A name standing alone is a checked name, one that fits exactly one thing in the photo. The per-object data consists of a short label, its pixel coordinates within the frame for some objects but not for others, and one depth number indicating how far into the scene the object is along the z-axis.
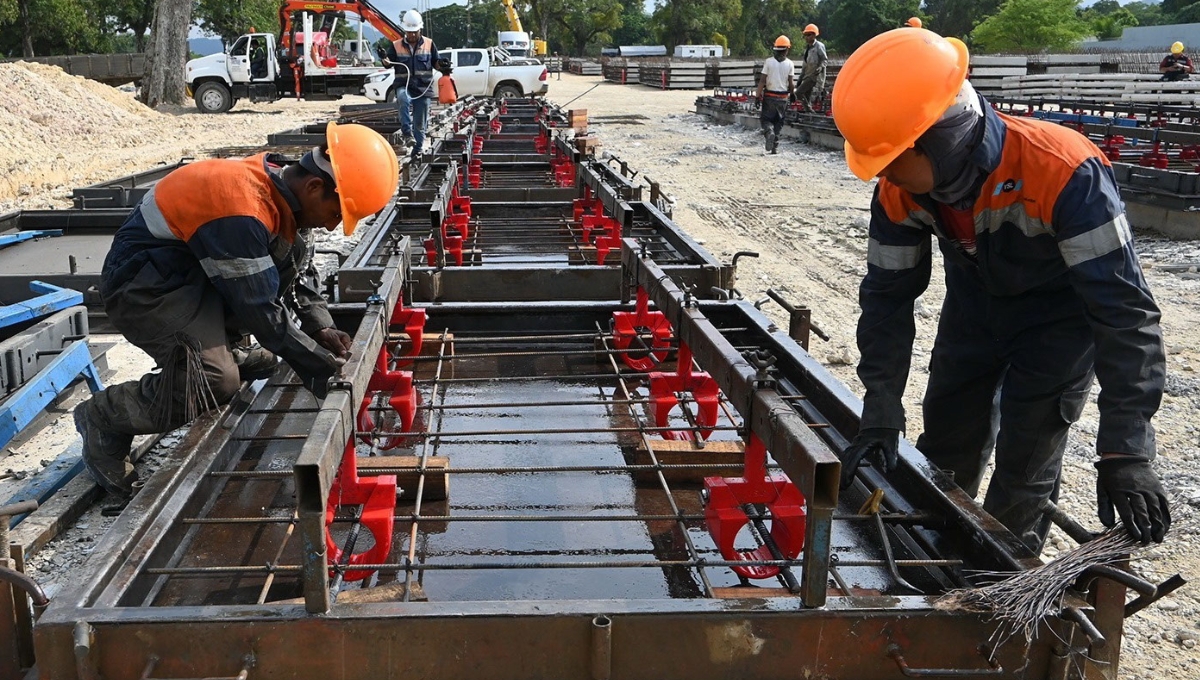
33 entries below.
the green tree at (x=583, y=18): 78.56
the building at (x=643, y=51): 71.25
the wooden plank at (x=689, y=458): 3.35
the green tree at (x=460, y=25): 103.31
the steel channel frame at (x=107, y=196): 8.40
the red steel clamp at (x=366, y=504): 2.60
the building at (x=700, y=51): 61.69
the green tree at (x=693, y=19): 71.88
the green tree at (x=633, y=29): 96.19
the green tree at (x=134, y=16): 46.09
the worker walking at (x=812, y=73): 18.12
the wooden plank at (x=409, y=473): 3.10
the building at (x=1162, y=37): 57.67
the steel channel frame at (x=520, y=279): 4.87
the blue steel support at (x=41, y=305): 4.72
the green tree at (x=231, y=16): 47.16
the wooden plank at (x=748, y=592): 2.45
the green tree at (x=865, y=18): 70.25
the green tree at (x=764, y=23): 78.31
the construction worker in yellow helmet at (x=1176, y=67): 23.00
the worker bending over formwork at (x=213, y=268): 3.34
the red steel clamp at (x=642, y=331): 4.33
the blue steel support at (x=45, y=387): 3.93
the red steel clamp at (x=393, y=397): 3.55
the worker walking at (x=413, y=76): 13.04
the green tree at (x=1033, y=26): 60.28
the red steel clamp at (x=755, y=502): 2.67
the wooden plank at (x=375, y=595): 2.37
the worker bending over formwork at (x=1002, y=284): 2.38
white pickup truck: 29.56
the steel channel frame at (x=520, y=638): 1.93
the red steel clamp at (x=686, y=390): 3.64
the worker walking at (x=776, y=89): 16.84
